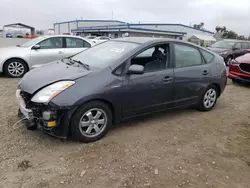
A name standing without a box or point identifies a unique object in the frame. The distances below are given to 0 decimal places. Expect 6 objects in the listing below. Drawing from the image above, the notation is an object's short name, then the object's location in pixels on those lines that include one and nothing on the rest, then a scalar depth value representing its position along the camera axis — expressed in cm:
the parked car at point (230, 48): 1099
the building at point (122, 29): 3662
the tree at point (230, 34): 5231
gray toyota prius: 264
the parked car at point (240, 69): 613
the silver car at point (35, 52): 621
